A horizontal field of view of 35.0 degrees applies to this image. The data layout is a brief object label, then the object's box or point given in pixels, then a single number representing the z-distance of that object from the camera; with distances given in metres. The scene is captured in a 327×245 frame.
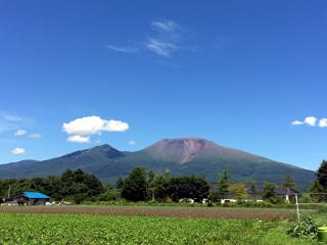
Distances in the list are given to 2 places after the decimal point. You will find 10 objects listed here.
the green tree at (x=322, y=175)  116.75
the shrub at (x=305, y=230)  24.55
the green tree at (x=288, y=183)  132.39
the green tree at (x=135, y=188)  127.25
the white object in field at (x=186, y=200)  127.21
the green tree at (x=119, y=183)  138.51
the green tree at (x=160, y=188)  130.25
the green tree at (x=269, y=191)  114.91
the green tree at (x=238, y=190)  133.12
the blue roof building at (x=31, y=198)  116.01
